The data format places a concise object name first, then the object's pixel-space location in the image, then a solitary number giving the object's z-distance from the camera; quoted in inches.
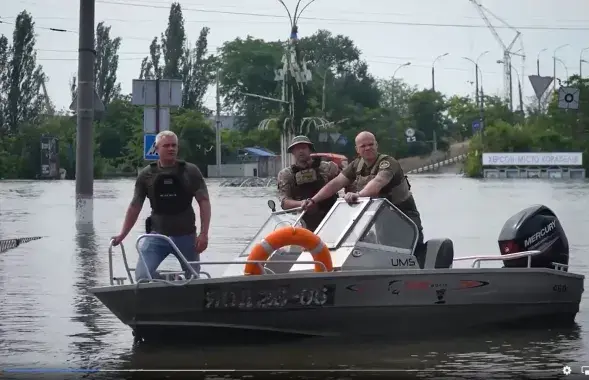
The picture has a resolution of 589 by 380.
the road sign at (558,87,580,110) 4428.2
